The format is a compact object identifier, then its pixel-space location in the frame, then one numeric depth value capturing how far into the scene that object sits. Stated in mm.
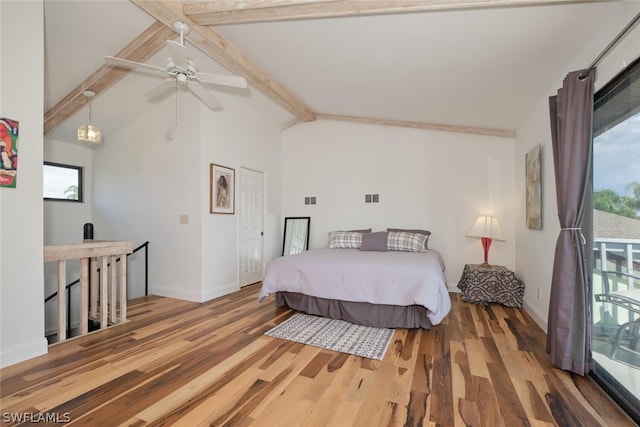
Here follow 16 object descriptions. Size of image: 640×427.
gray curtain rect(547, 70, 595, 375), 1966
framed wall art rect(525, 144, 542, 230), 3011
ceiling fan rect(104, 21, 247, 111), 2344
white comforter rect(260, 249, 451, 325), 2725
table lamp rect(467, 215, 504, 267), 3979
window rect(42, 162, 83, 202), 4536
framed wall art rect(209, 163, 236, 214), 4051
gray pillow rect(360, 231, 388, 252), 4191
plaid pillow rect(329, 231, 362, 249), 4445
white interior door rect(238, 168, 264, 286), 4699
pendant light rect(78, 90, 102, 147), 3068
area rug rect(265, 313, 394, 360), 2459
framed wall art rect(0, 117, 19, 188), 2137
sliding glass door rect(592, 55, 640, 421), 1650
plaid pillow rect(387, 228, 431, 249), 4348
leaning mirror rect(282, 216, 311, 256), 5359
